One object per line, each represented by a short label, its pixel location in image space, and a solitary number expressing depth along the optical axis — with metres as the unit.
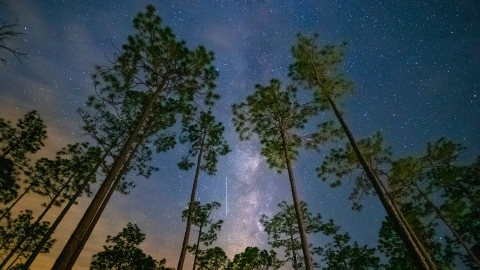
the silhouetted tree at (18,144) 22.20
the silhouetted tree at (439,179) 20.50
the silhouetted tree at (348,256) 29.17
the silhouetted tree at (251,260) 33.31
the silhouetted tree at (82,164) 22.31
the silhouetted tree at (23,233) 26.75
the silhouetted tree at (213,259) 31.42
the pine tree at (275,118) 18.62
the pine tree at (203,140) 21.03
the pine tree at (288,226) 25.31
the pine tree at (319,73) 16.00
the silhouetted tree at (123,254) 32.16
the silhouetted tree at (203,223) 29.02
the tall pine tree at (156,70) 13.91
